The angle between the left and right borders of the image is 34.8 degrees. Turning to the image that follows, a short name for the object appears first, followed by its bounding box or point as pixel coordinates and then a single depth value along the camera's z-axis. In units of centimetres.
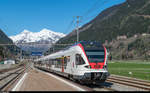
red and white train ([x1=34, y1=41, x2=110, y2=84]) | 1936
